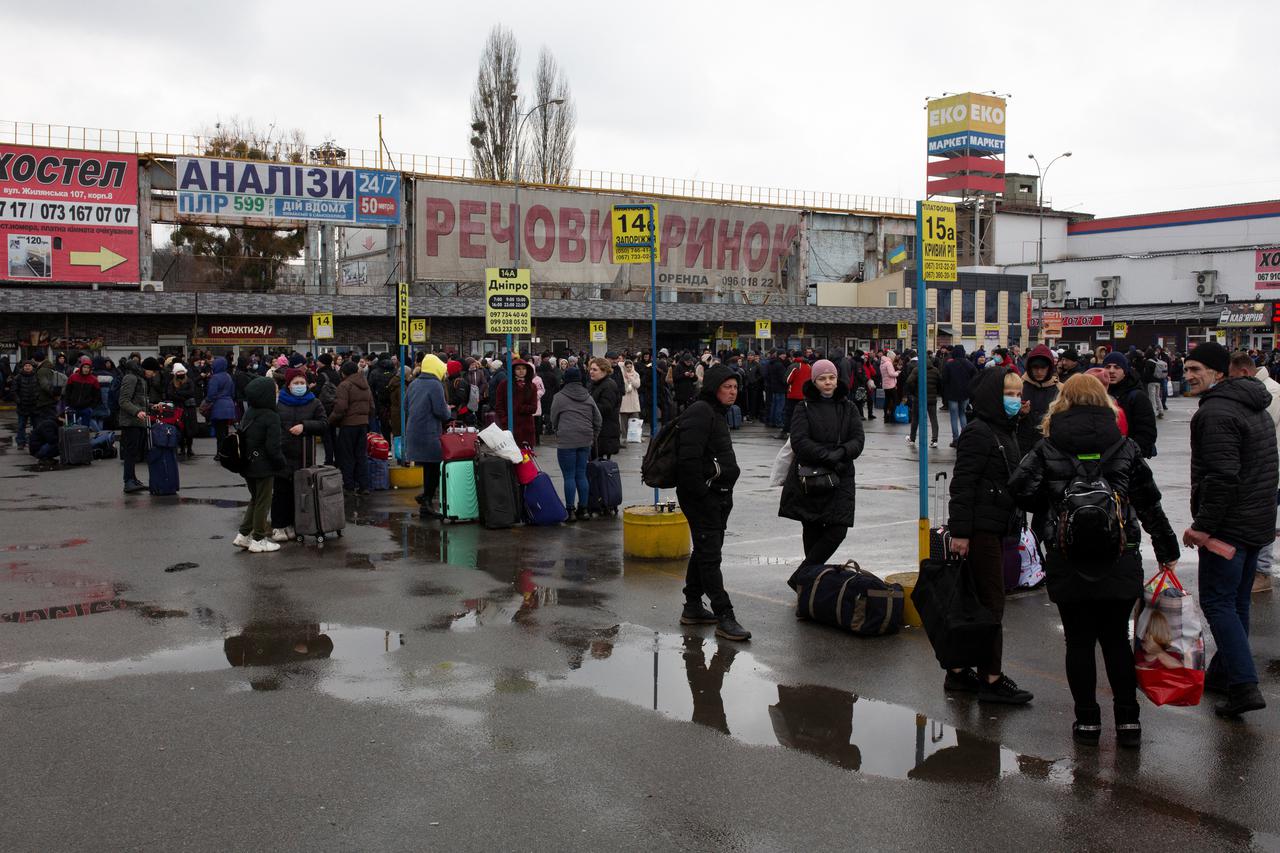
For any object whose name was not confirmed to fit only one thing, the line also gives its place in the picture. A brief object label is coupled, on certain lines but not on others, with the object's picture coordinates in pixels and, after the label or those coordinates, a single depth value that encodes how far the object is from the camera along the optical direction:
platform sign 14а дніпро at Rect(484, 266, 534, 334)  14.40
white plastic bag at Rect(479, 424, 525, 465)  11.82
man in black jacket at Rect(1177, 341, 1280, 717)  5.93
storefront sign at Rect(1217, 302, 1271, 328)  53.66
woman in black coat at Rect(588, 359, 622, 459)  13.65
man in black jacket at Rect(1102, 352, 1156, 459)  10.76
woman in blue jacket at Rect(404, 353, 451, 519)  12.72
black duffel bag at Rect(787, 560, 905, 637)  7.55
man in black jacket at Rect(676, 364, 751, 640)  7.60
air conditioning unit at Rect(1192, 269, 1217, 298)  64.62
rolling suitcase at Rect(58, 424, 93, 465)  17.91
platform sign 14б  12.15
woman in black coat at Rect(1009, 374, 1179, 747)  5.44
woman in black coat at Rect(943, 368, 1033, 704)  6.19
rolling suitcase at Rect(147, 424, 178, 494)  14.27
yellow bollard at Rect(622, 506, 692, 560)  10.11
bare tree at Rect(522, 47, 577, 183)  51.22
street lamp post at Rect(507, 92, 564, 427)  13.06
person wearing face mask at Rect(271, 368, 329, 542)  11.15
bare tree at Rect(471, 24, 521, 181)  50.47
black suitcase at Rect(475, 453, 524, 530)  11.77
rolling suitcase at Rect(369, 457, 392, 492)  14.75
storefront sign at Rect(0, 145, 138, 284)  35.28
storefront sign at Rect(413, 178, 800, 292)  42.72
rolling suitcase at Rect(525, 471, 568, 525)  11.95
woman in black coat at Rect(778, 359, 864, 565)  7.86
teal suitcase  12.11
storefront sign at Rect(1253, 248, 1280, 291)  63.16
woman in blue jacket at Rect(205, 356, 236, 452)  18.34
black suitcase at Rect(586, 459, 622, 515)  12.47
